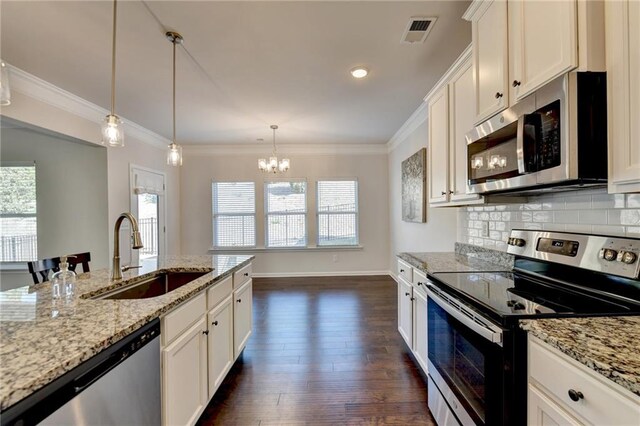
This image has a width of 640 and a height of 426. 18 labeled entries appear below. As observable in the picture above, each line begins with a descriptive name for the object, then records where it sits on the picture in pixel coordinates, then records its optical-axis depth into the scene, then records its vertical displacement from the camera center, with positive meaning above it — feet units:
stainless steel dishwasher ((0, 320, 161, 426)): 2.60 -1.90
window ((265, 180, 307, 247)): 19.11 +0.13
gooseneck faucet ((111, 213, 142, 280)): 5.70 -0.55
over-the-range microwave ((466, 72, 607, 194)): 3.76 +1.07
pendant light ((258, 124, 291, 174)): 14.40 +2.54
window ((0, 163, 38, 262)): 12.92 +0.32
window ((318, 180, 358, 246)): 19.15 +0.10
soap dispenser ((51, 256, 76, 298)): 4.84 -1.12
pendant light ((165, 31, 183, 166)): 8.41 +1.77
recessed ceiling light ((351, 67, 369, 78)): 8.84 +4.41
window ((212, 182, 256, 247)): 19.12 +0.08
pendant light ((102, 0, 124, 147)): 6.14 +1.83
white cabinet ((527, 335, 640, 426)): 2.43 -1.74
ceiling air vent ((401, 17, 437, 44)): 6.62 +4.41
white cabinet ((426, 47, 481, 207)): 6.63 +2.05
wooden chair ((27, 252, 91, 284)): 7.23 -1.29
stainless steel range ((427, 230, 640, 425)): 3.66 -1.32
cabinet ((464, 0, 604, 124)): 3.67 +2.51
